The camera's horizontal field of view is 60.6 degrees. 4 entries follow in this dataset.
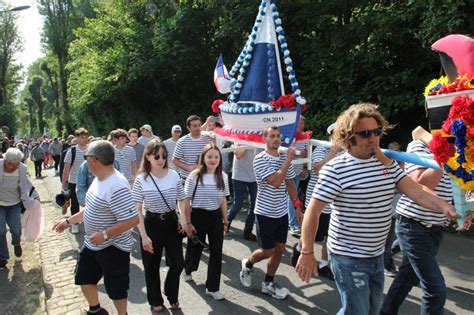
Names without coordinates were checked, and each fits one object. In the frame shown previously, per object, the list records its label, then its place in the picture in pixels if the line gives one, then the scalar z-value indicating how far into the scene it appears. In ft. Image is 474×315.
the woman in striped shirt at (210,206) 14.97
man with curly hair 8.25
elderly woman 19.02
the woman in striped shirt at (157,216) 13.53
